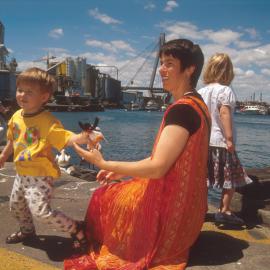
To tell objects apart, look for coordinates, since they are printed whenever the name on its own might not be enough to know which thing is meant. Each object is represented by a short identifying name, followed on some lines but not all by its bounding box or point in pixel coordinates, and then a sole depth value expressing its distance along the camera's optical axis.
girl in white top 3.51
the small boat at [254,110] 145.25
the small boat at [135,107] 144.59
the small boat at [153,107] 145.38
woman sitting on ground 2.31
